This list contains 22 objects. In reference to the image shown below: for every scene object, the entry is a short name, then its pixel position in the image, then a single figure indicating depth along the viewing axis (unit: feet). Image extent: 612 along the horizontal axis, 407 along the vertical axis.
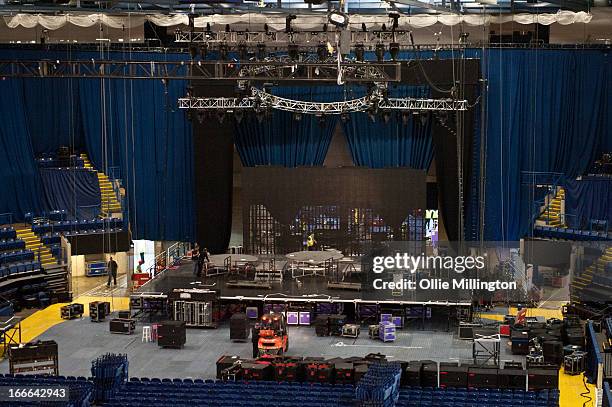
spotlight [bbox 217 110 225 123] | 113.70
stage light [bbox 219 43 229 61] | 97.04
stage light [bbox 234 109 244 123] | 113.50
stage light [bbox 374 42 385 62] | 87.66
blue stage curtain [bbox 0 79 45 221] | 119.65
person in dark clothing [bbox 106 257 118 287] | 114.52
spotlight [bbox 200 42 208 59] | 92.17
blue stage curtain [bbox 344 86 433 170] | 123.44
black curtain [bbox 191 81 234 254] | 123.03
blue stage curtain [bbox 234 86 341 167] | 126.31
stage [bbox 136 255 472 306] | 95.96
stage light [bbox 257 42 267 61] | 98.92
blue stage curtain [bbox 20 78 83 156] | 125.59
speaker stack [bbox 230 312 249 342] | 93.76
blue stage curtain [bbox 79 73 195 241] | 127.03
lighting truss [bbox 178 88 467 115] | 109.89
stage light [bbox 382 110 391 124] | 109.09
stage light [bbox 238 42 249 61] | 95.04
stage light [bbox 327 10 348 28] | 75.82
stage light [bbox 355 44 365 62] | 88.38
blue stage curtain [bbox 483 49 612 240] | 120.26
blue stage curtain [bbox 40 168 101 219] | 122.83
